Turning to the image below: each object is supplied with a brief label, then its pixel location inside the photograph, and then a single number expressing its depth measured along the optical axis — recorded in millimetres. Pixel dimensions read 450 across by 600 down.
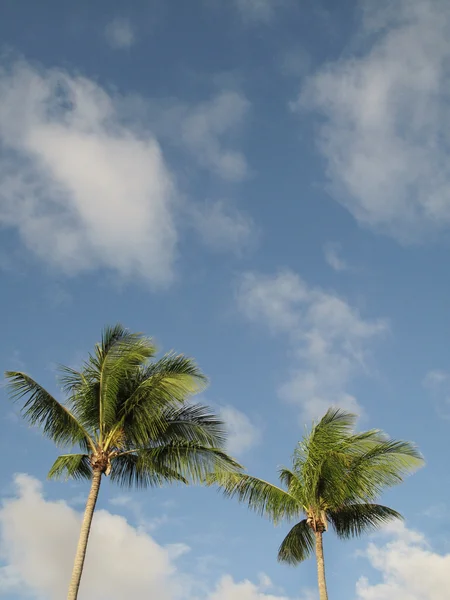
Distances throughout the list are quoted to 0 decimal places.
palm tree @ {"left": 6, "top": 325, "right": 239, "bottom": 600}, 18703
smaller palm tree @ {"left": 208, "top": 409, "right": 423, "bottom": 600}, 20578
